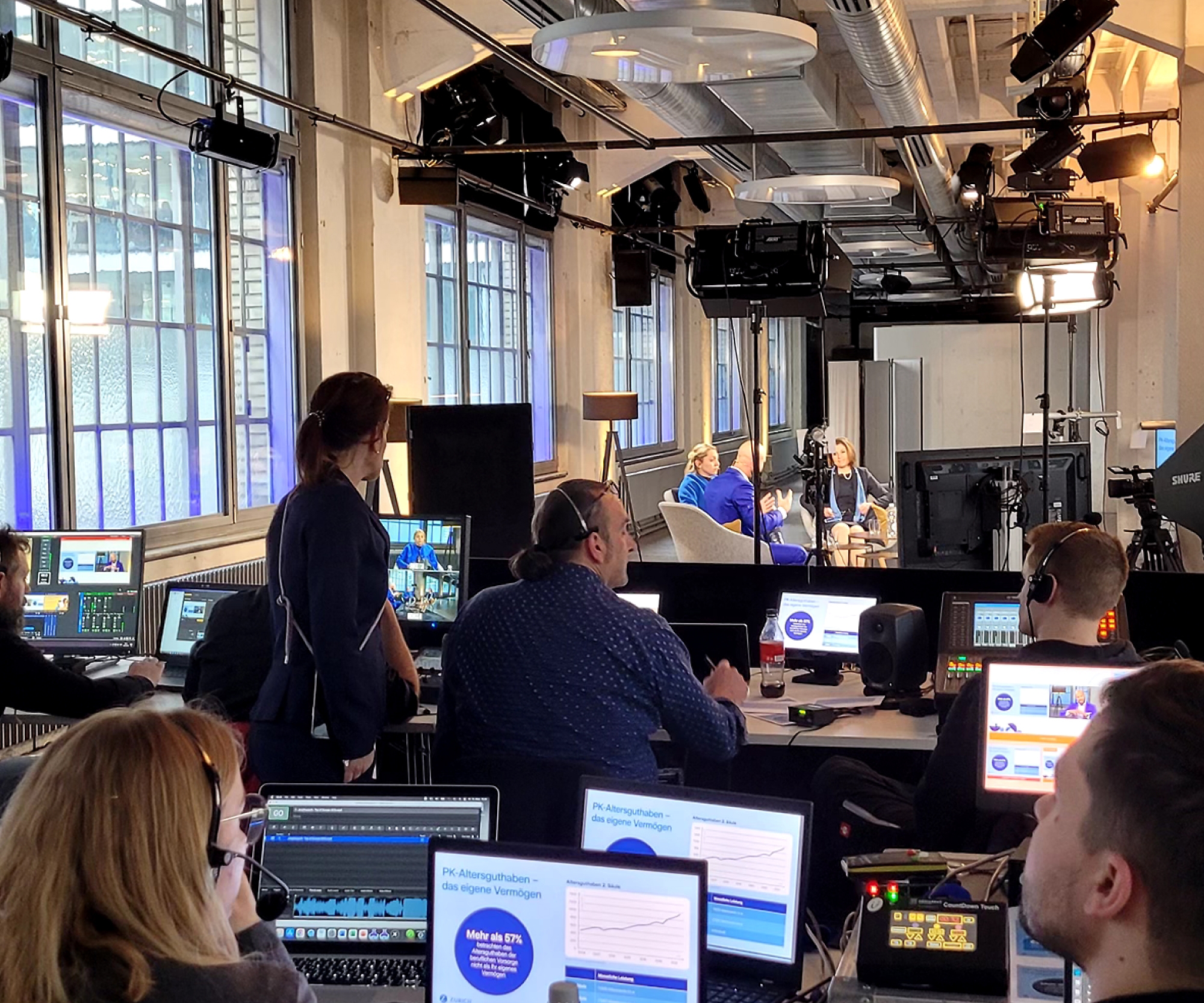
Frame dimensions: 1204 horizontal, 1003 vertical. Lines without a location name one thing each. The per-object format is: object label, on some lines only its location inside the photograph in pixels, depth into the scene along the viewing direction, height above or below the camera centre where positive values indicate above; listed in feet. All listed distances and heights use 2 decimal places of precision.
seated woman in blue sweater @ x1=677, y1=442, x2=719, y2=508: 31.60 -0.58
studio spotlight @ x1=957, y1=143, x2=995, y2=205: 36.70 +6.87
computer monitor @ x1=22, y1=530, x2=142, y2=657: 16.42 -1.59
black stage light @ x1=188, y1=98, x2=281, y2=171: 19.99 +4.41
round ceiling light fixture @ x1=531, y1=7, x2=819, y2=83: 13.24 +3.97
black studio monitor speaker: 14.75 -2.12
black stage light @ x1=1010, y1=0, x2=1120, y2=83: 17.40 +5.18
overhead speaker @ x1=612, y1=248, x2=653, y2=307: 42.24 +5.07
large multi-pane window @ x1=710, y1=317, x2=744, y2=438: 63.41 +2.89
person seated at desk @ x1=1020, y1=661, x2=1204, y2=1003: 3.80 -1.14
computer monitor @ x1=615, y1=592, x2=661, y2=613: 16.24 -1.73
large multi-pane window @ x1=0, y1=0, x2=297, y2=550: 18.92 +2.47
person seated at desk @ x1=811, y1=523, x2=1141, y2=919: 10.77 -1.63
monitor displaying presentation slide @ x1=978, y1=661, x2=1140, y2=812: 10.62 -2.08
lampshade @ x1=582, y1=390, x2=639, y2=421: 37.40 +1.14
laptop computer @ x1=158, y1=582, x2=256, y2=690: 16.28 -1.89
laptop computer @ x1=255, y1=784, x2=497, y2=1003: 7.53 -2.17
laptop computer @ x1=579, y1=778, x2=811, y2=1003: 7.11 -2.13
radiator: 19.92 -2.05
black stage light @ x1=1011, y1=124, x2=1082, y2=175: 23.35 +4.90
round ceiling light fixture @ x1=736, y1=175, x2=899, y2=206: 24.79 +4.61
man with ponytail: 10.12 -1.64
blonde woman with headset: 4.63 -1.40
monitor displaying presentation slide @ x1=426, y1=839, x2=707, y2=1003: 6.12 -2.08
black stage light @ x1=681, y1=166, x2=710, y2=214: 47.73 +8.62
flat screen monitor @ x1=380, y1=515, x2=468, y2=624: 16.31 -1.33
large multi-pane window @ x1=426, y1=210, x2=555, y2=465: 33.17 +3.40
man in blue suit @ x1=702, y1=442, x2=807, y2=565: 30.25 -1.22
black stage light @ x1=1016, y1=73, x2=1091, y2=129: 22.02 +5.31
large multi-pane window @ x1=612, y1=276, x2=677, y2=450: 47.93 +2.96
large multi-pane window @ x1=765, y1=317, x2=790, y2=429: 79.51 +4.33
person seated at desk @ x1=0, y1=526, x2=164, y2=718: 13.26 -2.09
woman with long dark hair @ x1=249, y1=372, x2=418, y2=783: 11.32 -1.22
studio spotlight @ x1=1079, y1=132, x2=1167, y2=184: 24.57 +4.96
